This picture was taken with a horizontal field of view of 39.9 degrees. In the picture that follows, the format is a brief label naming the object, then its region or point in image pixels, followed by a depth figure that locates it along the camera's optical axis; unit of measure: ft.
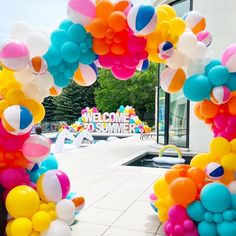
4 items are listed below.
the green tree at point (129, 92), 90.89
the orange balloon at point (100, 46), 10.15
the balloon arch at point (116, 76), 9.24
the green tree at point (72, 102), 102.42
